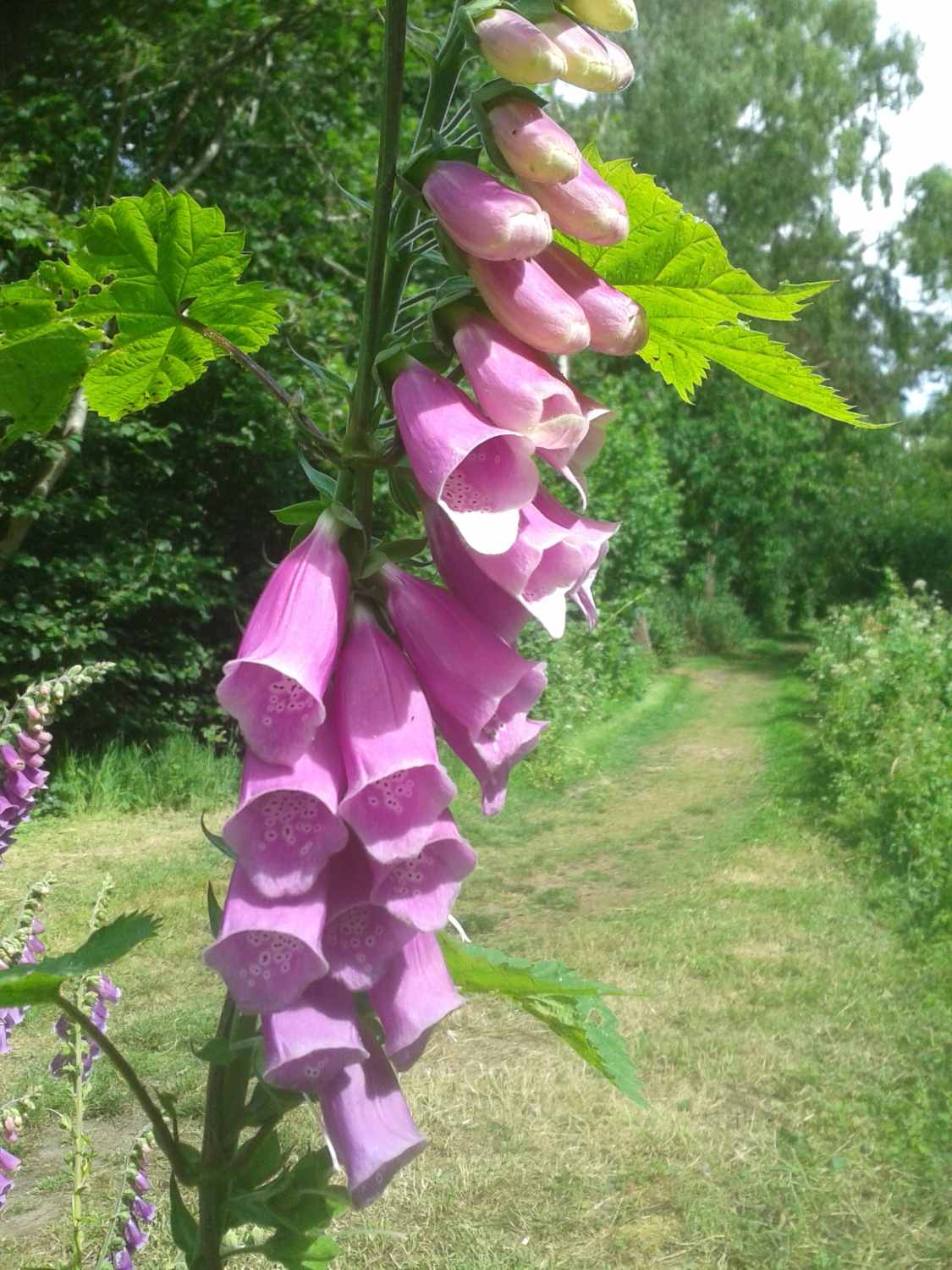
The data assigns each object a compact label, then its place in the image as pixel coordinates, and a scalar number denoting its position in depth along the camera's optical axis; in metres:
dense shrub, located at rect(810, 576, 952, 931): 2.56
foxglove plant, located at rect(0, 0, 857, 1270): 0.39
